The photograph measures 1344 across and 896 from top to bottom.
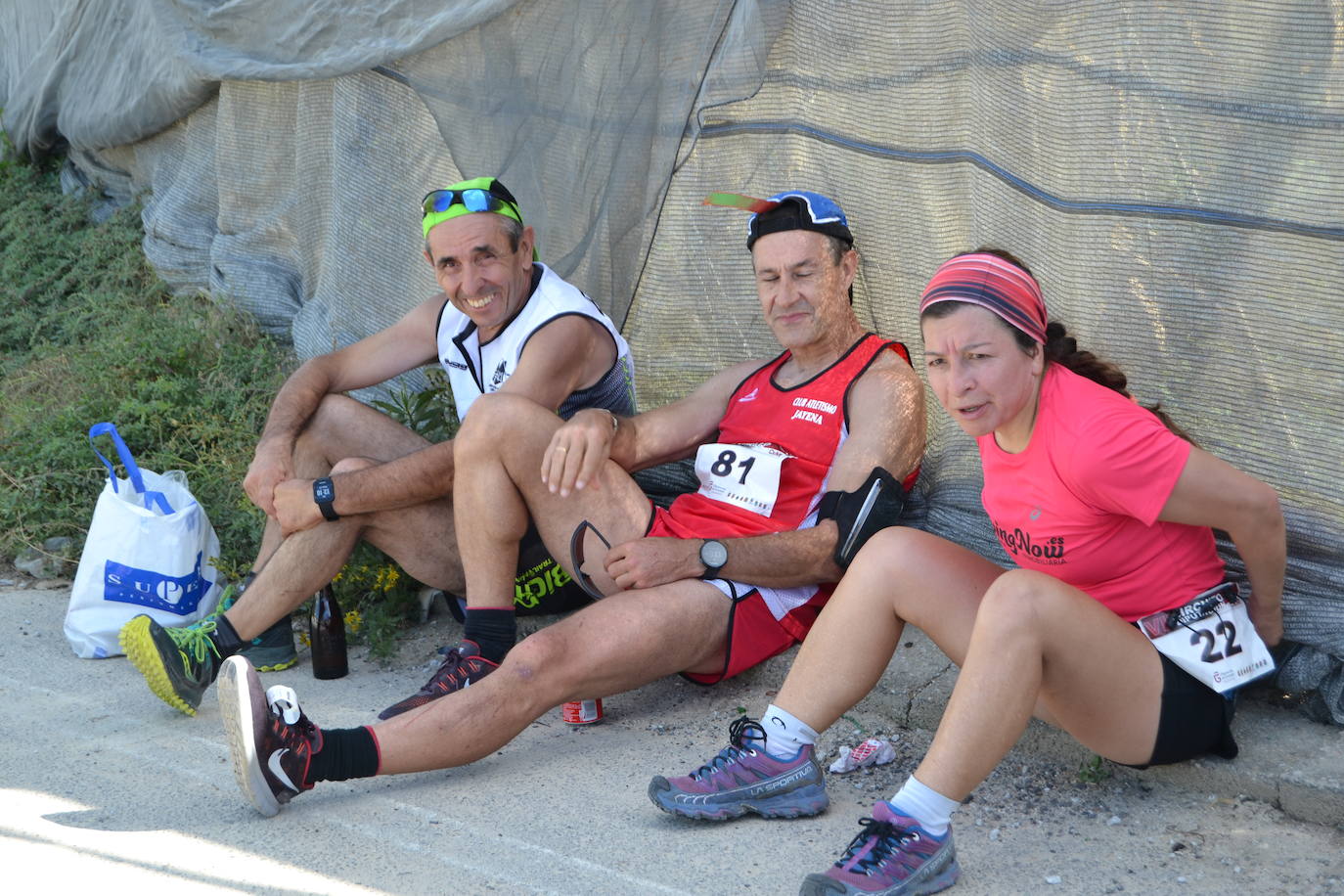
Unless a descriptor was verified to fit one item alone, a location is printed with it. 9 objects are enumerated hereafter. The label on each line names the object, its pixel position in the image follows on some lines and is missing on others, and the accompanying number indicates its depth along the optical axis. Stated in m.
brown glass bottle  4.02
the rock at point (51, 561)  4.94
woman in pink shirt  2.50
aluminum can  3.57
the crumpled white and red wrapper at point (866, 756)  3.20
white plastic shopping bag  4.14
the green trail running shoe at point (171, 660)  3.63
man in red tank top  3.21
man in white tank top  3.83
